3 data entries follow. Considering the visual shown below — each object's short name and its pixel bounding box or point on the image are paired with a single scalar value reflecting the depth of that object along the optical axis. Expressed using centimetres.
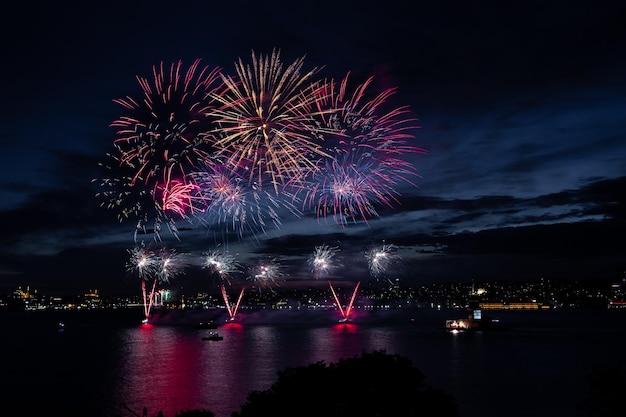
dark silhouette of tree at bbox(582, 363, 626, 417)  1859
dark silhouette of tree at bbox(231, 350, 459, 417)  1906
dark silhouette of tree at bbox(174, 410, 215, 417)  2005
